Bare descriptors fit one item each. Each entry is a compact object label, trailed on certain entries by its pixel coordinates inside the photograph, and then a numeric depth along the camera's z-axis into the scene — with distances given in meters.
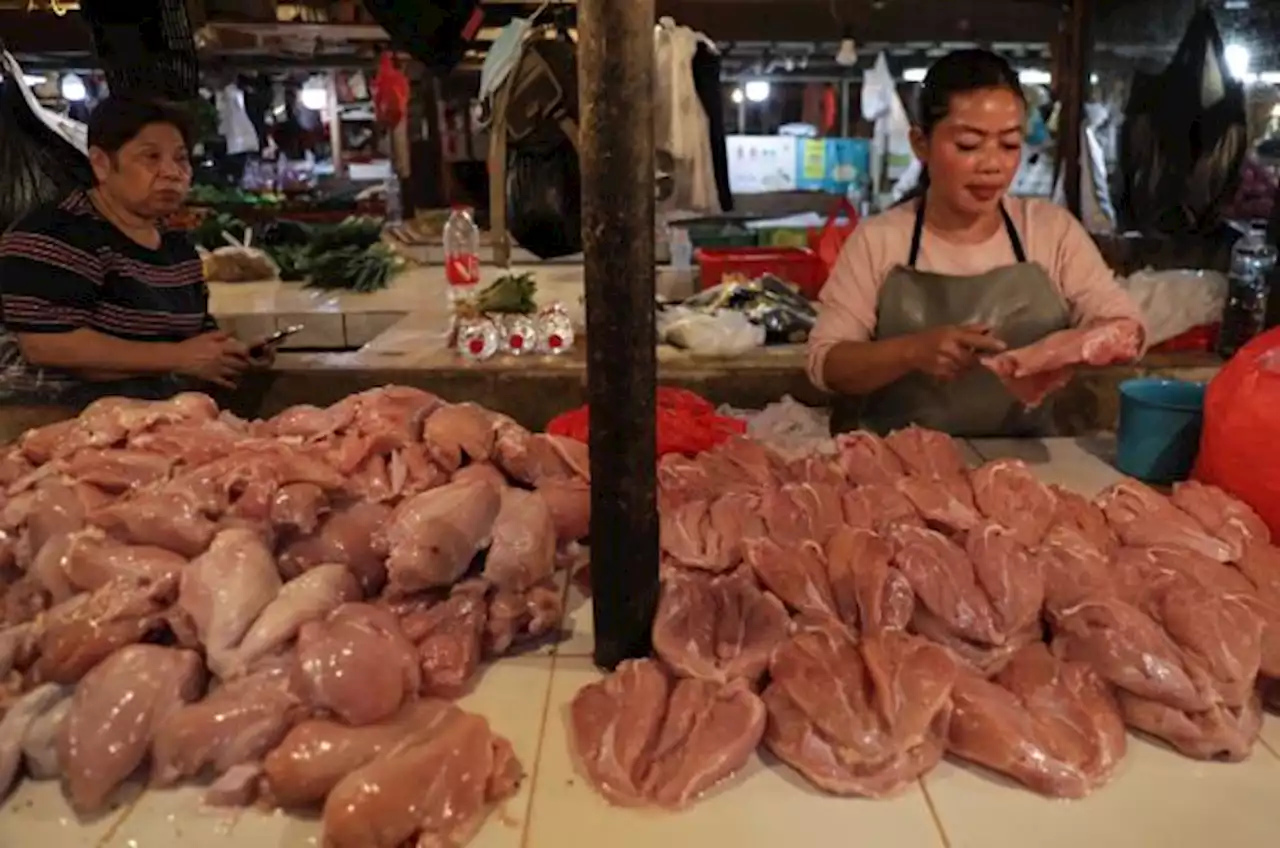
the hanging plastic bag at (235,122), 11.07
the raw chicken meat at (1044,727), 1.60
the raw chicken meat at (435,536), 1.95
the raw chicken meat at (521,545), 2.02
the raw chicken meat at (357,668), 1.65
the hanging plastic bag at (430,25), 4.54
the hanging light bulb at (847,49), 7.61
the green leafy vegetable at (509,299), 4.68
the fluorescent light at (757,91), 12.09
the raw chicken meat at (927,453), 2.49
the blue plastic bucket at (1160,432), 2.77
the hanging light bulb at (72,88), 10.74
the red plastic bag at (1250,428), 2.31
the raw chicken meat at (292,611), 1.75
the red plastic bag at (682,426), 2.80
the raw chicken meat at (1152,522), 2.13
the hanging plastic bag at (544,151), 4.34
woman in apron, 3.11
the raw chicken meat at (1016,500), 2.16
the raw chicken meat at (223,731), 1.61
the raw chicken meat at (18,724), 1.61
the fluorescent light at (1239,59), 5.11
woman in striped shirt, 3.51
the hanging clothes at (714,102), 6.29
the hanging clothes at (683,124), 6.05
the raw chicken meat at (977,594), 1.83
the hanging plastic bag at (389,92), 8.48
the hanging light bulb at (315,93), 12.18
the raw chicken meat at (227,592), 1.76
